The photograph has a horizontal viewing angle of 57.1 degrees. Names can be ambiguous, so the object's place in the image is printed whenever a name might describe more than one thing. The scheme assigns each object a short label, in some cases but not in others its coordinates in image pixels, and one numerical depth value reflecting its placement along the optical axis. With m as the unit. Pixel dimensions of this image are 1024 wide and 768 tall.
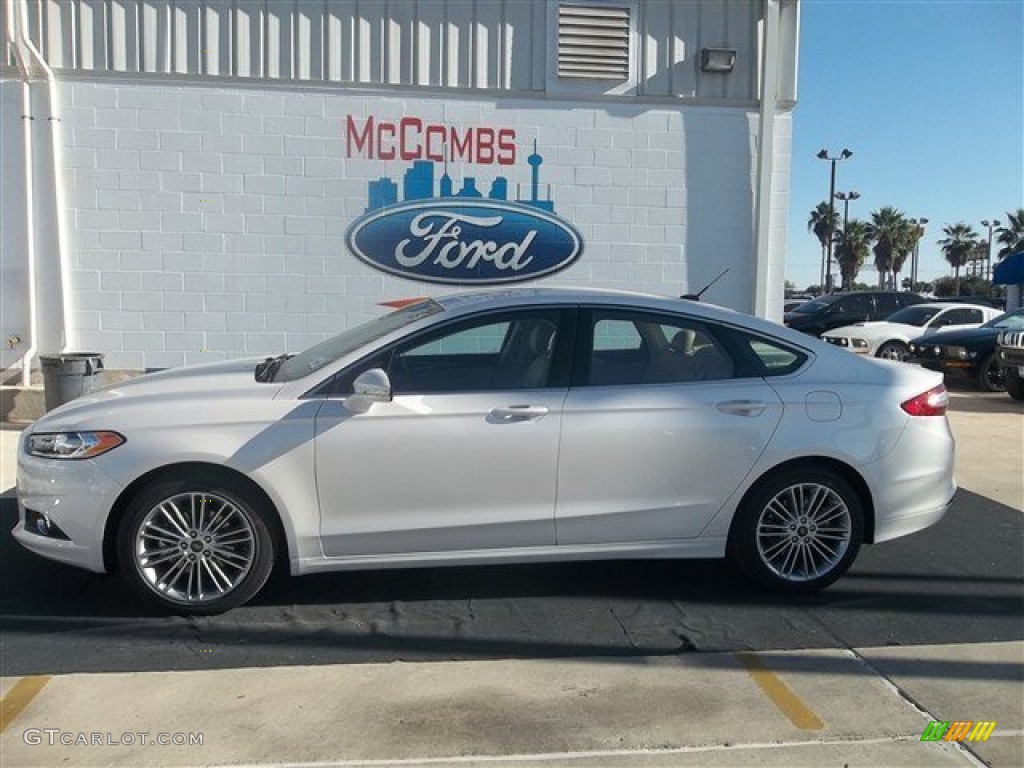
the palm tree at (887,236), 72.06
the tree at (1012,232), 64.56
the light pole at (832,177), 38.25
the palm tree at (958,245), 81.81
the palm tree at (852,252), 68.94
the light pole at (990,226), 65.44
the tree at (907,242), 71.56
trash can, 8.99
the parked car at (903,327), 16.92
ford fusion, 4.46
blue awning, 20.36
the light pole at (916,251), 67.88
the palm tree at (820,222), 68.62
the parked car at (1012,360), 12.91
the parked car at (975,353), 14.67
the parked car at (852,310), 20.30
